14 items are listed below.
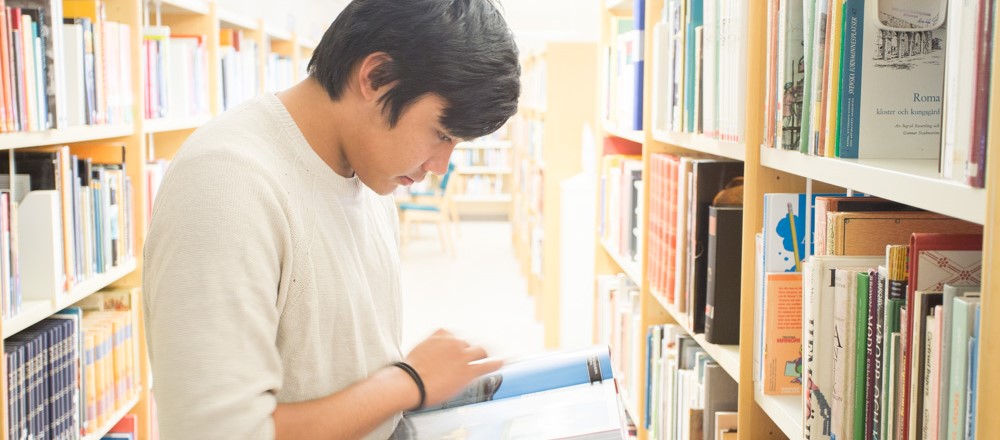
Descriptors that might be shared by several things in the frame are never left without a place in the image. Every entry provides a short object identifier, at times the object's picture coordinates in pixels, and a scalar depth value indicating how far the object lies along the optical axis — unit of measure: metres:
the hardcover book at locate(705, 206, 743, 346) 1.63
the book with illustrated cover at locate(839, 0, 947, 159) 1.13
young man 0.90
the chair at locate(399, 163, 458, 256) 8.41
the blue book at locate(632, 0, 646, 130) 2.43
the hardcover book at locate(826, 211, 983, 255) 1.14
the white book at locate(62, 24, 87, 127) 2.14
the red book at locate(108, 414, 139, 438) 2.52
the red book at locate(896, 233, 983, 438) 0.89
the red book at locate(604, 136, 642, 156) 3.13
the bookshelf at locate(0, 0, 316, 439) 1.89
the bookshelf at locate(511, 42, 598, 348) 4.75
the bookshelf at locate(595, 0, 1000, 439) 0.76
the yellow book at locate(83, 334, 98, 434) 2.18
